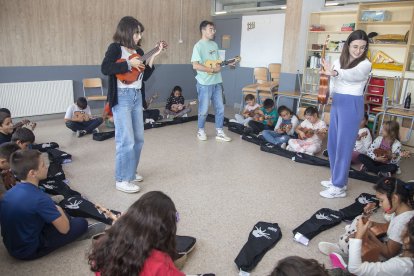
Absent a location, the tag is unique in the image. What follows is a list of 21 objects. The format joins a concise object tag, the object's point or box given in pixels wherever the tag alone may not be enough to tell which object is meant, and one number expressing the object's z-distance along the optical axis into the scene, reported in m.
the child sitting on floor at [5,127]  3.08
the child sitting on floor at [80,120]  4.61
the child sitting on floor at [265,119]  4.91
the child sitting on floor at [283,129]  4.42
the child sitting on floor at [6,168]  2.33
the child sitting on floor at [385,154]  3.52
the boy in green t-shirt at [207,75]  4.21
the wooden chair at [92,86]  5.70
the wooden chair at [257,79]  6.04
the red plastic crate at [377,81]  4.93
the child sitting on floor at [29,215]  1.79
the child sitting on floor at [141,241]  1.12
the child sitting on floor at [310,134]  4.08
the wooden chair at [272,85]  5.83
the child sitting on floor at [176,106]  5.89
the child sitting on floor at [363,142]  3.79
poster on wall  6.13
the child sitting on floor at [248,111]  5.20
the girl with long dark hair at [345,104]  2.63
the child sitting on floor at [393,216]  1.94
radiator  5.01
